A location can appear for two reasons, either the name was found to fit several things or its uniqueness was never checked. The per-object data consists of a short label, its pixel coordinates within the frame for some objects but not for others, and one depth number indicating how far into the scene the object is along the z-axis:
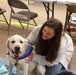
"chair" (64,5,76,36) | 3.17
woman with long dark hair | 1.88
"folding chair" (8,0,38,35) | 3.32
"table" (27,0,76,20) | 3.45
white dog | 1.89
